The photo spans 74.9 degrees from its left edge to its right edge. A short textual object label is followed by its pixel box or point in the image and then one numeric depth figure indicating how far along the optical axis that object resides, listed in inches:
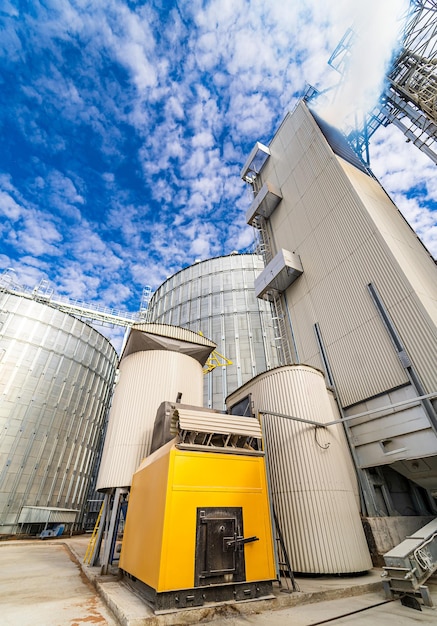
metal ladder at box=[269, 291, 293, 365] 682.8
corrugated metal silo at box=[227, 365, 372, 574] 313.7
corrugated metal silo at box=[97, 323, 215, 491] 456.8
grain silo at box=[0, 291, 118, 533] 854.5
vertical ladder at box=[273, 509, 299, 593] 245.6
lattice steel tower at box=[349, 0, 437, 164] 749.3
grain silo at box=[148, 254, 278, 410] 900.0
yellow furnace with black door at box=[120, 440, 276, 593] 209.9
